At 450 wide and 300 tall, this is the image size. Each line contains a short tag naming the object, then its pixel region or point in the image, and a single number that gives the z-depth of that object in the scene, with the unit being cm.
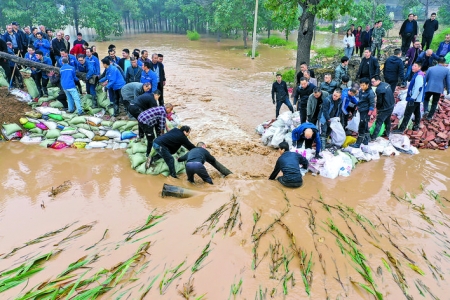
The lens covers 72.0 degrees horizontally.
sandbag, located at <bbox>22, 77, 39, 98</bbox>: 784
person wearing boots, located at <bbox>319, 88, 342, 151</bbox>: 600
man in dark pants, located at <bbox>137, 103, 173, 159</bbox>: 568
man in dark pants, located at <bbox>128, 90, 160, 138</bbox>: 598
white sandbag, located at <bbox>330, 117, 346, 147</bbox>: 623
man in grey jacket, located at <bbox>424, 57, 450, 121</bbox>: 626
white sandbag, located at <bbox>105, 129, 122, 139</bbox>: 694
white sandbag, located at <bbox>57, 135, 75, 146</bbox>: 678
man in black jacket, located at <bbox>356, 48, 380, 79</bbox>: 711
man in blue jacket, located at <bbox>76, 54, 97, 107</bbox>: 753
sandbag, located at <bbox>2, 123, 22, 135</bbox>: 689
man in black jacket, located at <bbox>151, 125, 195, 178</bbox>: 541
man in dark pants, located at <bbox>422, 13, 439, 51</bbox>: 902
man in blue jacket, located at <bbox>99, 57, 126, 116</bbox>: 696
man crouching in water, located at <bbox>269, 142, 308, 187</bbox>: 508
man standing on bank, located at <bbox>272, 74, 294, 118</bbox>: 739
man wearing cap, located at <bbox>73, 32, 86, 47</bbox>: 854
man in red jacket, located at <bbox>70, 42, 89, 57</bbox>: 839
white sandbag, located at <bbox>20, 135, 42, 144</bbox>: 686
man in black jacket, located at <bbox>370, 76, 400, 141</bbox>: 591
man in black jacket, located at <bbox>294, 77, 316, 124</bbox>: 654
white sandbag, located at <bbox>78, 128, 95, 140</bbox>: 692
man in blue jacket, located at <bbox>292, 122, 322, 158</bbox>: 565
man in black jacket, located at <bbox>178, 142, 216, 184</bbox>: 513
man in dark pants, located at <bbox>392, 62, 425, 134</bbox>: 624
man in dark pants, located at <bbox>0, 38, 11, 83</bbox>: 771
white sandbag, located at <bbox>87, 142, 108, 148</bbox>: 674
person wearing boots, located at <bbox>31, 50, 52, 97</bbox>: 763
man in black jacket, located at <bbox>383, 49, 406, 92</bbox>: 695
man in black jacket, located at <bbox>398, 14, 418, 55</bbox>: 896
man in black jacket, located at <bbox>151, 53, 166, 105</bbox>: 740
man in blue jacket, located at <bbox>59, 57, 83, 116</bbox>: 697
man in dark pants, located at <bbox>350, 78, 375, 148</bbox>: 573
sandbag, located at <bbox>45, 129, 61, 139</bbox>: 683
